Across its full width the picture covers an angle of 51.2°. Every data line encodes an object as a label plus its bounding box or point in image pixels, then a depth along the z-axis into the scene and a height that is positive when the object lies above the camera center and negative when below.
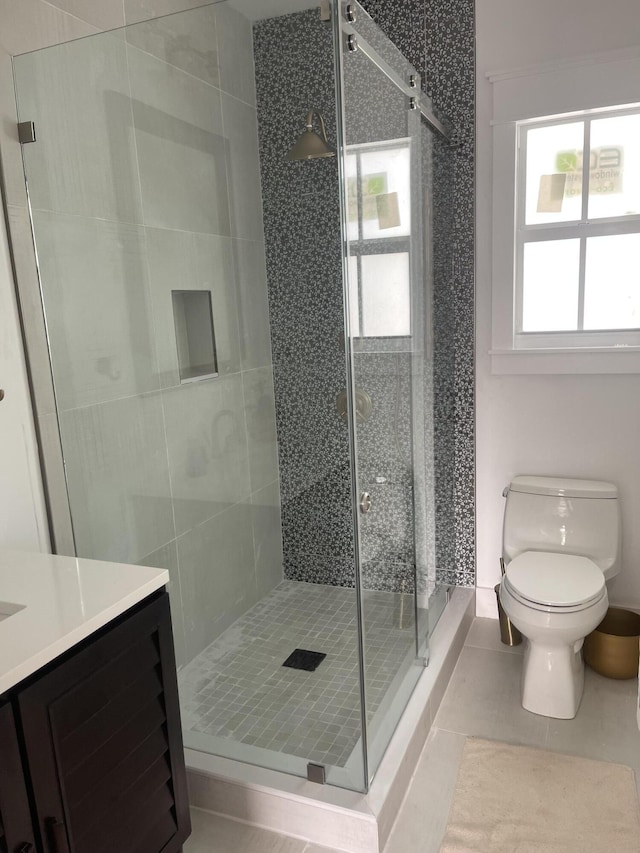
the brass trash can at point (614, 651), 2.45 -1.34
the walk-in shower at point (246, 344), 1.75 -0.13
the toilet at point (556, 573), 2.21 -1.01
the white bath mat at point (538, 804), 1.76 -1.44
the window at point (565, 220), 2.56 +0.25
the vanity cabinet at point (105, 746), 1.13 -0.82
